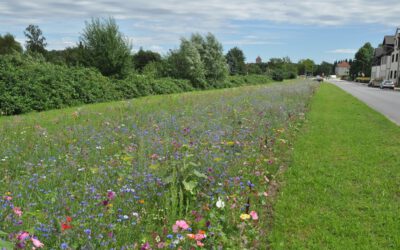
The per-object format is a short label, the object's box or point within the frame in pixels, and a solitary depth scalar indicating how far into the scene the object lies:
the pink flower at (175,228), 2.96
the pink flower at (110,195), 3.42
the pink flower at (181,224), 2.89
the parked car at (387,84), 49.05
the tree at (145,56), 68.53
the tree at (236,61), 84.10
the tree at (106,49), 27.12
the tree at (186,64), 38.84
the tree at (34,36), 84.38
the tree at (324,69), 172.25
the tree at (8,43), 57.51
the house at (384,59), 75.44
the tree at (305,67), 150.10
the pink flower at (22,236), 2.36
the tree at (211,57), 43.00
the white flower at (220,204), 3.56
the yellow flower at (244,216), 3.49
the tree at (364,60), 105.49
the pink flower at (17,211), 3.02
